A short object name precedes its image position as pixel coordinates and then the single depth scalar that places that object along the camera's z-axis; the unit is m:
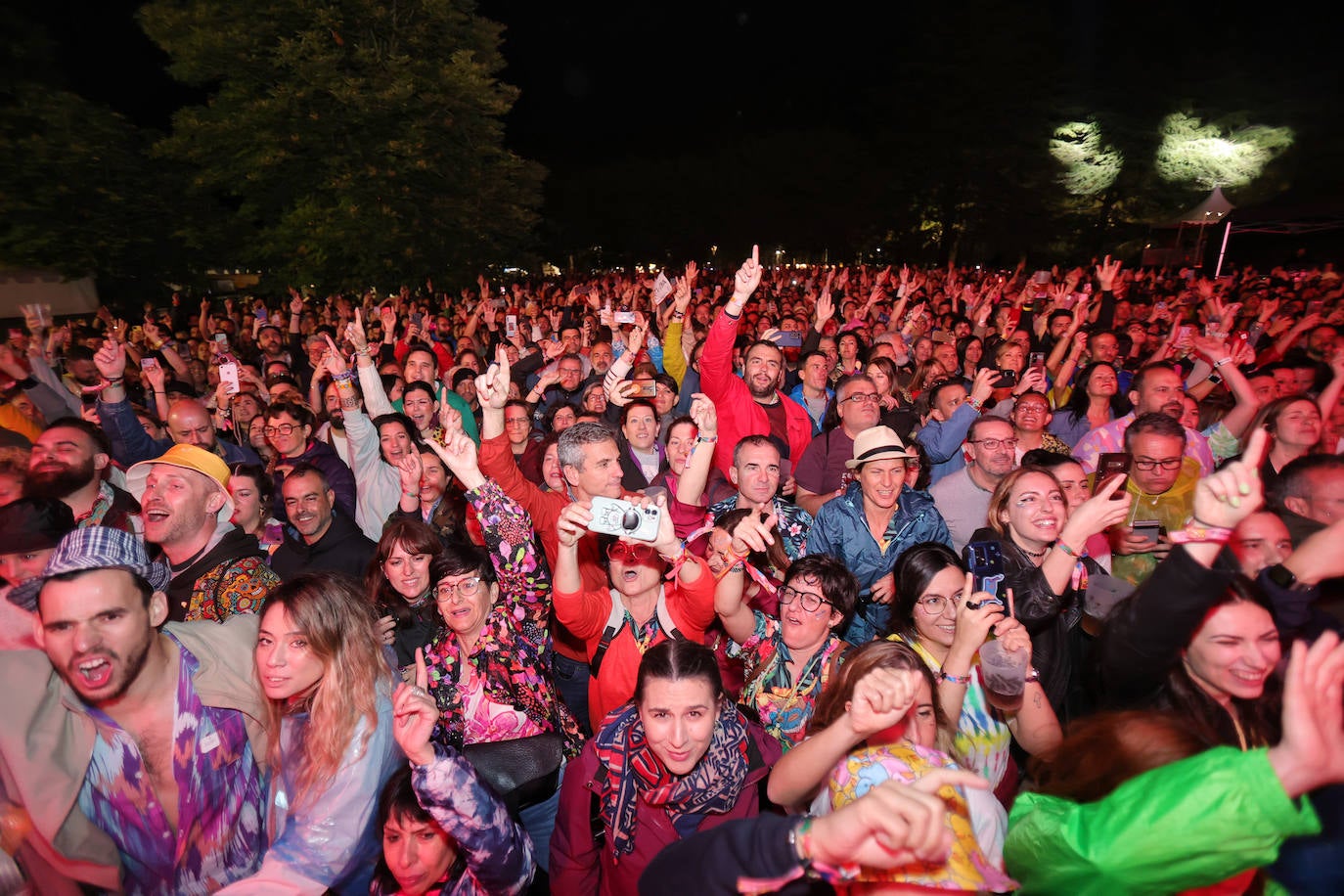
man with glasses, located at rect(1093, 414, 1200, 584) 3.54
